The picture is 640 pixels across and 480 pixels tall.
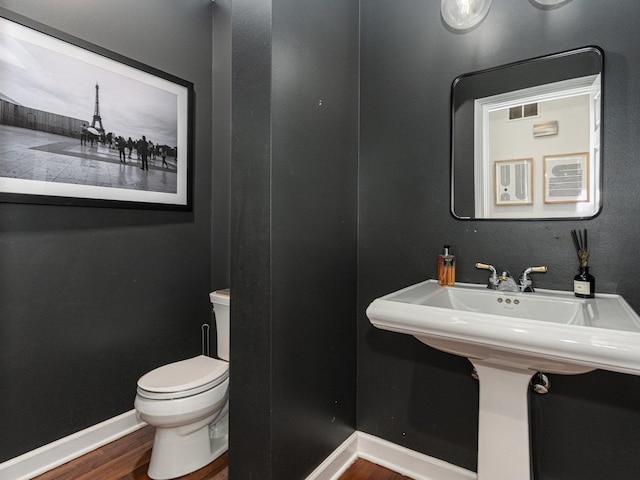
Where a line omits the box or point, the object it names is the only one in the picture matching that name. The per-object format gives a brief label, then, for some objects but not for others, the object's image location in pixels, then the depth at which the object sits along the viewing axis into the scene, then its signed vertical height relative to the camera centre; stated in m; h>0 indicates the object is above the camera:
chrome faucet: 1.35 -0.16
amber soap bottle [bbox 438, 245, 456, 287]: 1.49 -0.13
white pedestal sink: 0.87 -0.26
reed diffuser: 1.24 -0.12
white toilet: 1.56 -0.77
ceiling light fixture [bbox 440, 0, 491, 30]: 1.45 +0.93
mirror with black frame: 1.30 +0.39
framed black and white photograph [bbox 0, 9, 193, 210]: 1.57 +0.57
